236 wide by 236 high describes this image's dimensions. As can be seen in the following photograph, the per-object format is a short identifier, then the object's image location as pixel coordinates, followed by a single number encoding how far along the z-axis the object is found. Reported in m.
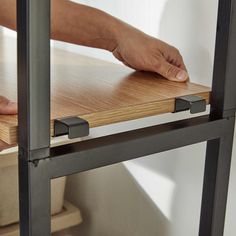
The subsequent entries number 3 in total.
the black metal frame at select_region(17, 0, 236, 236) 0.97
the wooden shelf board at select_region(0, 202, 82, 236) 1.62
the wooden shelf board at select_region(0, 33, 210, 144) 1.04
